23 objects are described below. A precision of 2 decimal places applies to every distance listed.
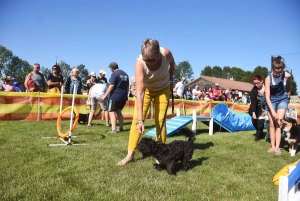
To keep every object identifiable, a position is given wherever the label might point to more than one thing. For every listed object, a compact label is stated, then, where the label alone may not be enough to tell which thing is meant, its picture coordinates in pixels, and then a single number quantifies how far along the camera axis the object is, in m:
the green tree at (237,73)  108.32
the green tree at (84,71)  93.79
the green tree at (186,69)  103.56
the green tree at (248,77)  88.49
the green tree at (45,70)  83.31
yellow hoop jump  4.85
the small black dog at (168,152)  3.24
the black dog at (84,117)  8.23
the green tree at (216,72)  114.49
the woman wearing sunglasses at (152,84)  3.13
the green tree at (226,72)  111.47
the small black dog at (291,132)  4.72
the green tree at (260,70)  95.94
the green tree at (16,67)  80.25
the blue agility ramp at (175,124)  6.02
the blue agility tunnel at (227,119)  7.62
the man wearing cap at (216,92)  15.95
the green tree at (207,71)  116.06
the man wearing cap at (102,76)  9.23
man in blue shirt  6.31
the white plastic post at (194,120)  6.44
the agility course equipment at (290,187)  1.84
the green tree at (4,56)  79.47
